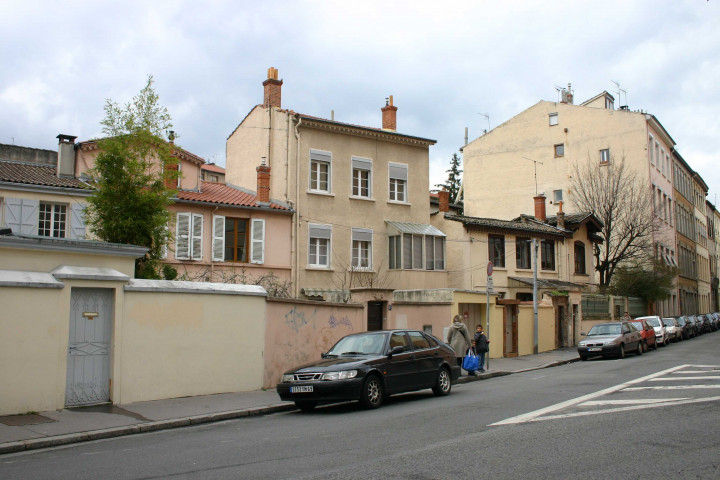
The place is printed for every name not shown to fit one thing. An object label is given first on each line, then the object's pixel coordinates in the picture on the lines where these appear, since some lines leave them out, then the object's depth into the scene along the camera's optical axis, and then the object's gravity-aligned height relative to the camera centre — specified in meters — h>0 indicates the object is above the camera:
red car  28.11 -1.06
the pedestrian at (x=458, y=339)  18.38 -0.89
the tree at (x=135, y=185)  15.01 +2.76
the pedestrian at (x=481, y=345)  19.48 -1.12
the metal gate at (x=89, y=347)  12.20 -0.78
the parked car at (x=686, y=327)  37.59 -1.11
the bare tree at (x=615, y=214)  40.28 +5.75
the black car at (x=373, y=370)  11.80 -1.22
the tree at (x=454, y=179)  66.00 +12.90
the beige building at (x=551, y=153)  45.94 +10.93
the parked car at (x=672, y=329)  34.33 -1.09
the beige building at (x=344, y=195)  28.16 +4.95
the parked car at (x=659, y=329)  31.19 -1.01
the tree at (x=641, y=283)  40.47 +1.53
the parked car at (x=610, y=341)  24.34 -1.25
